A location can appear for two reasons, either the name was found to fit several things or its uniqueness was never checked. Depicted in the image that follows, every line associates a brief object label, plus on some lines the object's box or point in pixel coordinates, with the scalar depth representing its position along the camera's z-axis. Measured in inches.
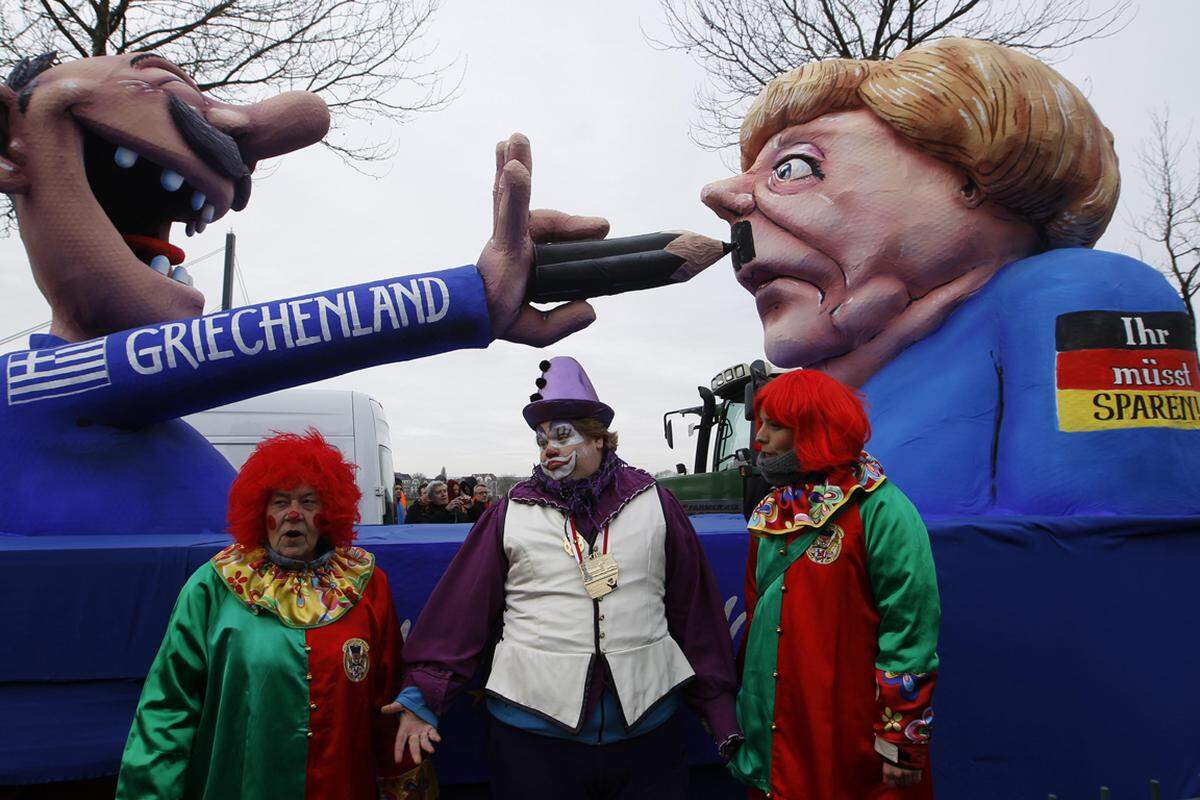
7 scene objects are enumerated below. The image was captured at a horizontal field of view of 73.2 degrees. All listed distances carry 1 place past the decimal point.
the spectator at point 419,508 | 360.5
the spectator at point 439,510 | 335.6
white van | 295.3
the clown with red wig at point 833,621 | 69.6
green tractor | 286.8
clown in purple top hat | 74.4
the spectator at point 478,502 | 371.2
